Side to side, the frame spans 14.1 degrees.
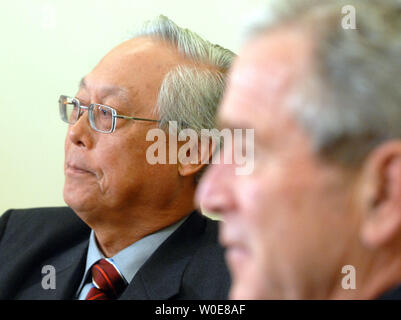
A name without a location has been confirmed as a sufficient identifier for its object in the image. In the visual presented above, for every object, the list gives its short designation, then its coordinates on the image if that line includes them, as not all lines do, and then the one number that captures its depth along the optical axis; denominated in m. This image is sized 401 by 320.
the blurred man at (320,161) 1.48
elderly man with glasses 1.83
